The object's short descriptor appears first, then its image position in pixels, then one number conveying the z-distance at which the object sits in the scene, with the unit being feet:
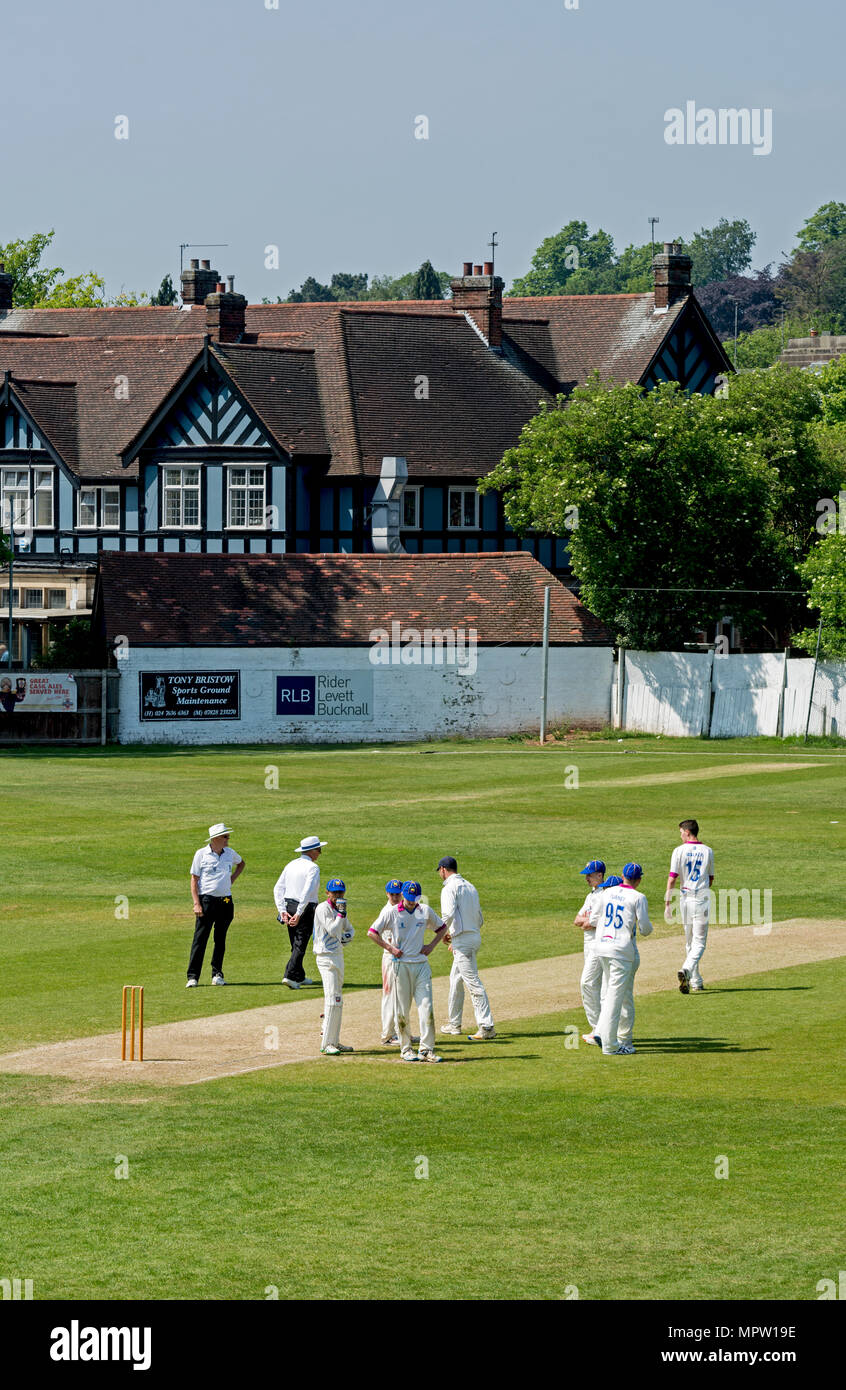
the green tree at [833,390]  315.99
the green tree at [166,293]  512.51
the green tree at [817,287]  636.89
